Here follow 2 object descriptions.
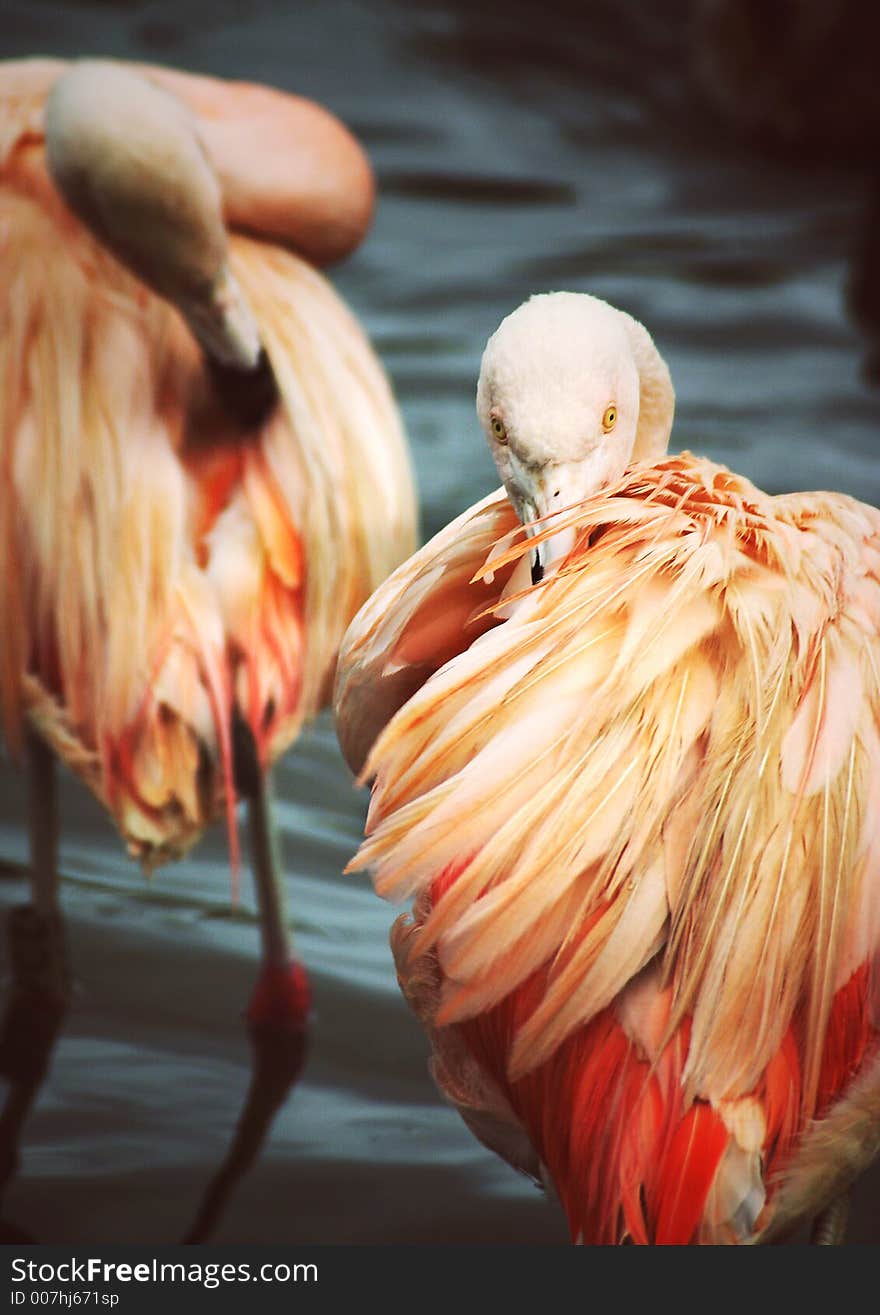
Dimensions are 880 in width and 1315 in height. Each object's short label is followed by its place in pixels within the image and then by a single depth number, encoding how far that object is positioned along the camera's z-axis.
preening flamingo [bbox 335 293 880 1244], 5.42
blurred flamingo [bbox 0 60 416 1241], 5.72
